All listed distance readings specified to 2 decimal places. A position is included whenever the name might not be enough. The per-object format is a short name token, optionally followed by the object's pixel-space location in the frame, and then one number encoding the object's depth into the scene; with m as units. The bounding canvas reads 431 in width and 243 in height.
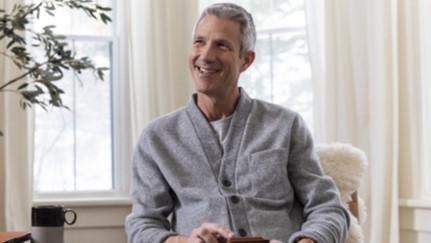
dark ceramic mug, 1.85
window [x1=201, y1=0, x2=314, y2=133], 4.01
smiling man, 2.06
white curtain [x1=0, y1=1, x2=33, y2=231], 3.74
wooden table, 2.00
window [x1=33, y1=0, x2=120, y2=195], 4.09
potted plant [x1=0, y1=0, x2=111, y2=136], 1.58
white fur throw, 2.48
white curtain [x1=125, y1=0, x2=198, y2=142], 3.91
